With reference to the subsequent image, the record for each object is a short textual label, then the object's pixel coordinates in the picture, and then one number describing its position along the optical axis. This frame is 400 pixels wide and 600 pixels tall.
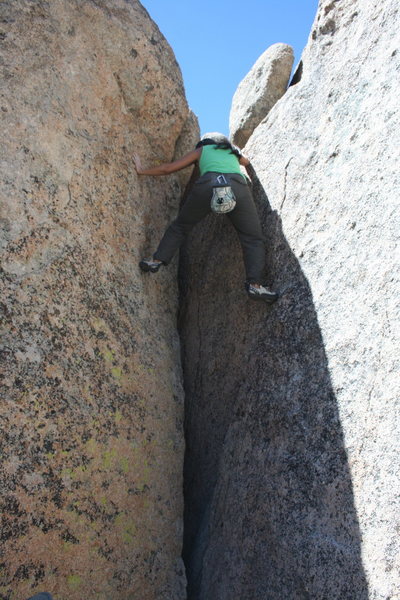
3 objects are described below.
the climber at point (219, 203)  4.59
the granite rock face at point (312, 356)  3.15
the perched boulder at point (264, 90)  7.08
